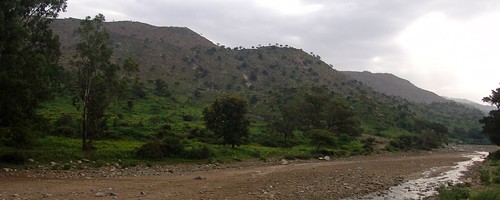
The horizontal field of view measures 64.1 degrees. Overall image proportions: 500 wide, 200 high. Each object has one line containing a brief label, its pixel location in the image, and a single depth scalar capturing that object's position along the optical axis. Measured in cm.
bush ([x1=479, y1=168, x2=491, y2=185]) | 2852
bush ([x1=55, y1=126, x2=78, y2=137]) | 4784
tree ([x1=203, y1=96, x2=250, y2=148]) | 4969
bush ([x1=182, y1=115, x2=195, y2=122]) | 7668
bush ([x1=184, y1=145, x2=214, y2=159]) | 4237
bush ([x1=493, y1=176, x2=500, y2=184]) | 2825
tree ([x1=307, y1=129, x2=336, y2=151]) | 6256
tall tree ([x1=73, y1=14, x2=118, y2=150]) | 3659
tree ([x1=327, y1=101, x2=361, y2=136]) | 7831
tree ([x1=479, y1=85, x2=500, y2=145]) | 5531
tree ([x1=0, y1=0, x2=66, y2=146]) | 2716
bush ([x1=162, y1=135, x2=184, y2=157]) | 4138
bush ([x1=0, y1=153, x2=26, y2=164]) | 3039
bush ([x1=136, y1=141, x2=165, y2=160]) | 3934
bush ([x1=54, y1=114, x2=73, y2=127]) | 5322
